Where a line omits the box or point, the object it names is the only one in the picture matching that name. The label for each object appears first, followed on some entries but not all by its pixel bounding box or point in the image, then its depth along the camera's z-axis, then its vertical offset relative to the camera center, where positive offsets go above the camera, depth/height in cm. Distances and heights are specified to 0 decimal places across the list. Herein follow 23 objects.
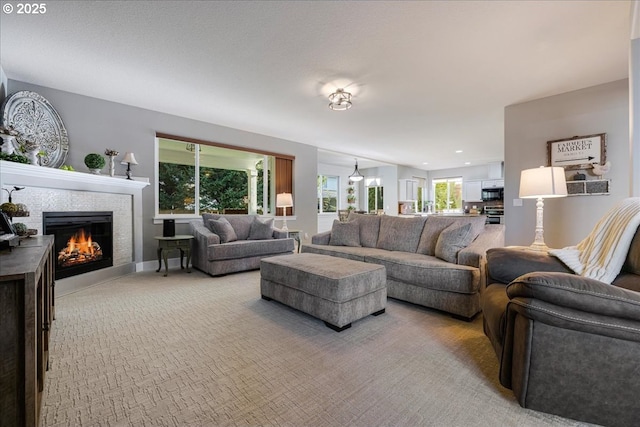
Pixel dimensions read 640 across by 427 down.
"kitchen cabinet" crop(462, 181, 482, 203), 948 +78
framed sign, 348 +81
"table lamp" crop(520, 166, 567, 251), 265 +28
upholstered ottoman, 225 -65
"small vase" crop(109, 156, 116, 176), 395 +72
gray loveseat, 407 -45
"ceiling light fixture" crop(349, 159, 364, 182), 800 +107
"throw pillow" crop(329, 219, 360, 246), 395 -30
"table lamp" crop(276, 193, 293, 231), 573 +29
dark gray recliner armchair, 115 -59
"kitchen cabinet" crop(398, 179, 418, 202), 991 +88
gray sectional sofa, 247 -46
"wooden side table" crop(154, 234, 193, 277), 409 -48
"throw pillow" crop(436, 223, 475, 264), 276 -29
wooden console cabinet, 91 -44
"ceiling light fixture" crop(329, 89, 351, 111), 364 +155
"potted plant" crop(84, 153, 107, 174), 366 +71
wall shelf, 347 +33
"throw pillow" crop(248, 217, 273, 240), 488 -30
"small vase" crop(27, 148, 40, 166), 297 +64
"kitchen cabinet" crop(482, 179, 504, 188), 894 +100
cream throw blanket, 152 -20
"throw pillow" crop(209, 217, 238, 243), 434 -25
